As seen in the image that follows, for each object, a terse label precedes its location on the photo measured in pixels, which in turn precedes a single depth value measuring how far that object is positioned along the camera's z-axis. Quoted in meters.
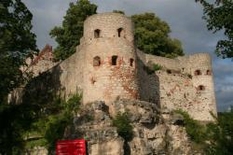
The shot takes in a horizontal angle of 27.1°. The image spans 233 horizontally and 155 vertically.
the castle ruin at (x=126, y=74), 30.31
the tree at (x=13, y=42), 22.62
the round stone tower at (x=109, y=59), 30.08
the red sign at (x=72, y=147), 27.00
